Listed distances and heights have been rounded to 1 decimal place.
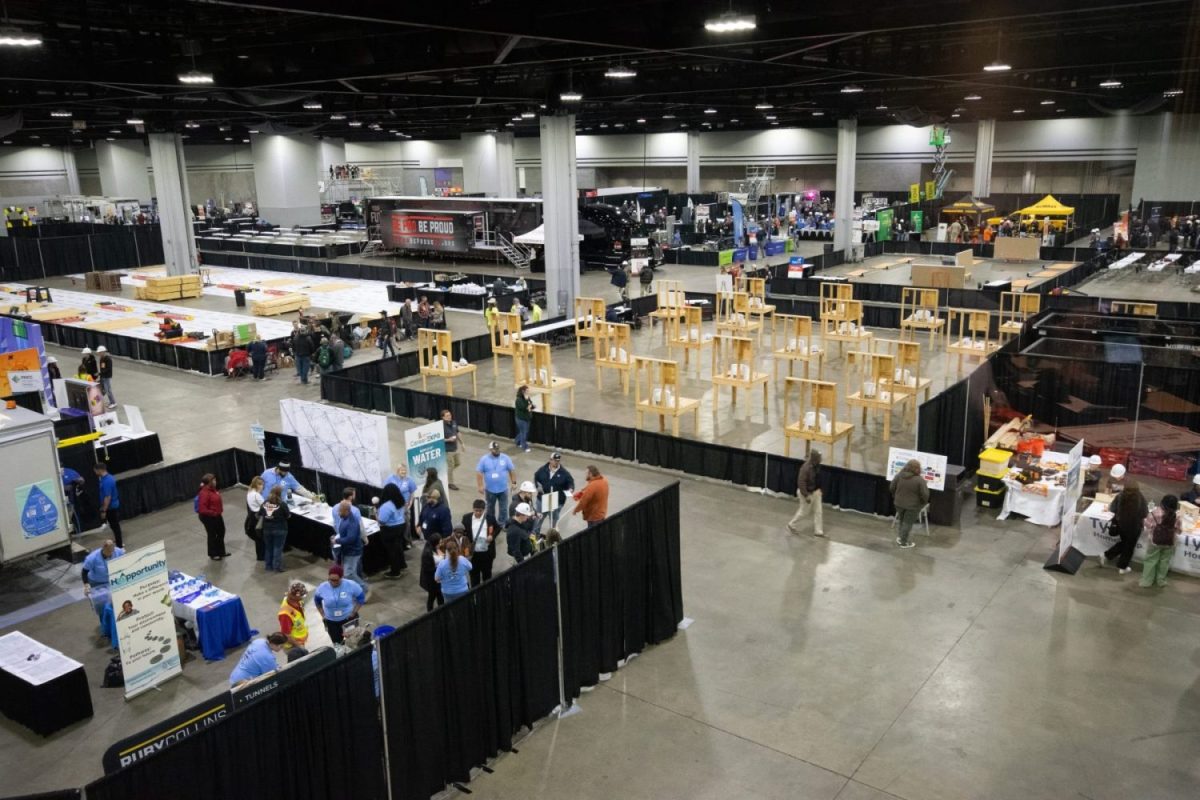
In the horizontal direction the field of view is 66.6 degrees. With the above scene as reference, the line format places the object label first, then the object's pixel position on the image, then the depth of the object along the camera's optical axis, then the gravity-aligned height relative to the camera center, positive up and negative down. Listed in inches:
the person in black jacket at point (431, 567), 445.4 -175.8
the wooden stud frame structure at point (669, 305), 1007.9 -121.7
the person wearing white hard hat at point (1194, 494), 522.0 -175.0
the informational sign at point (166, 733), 282.4 -165.6
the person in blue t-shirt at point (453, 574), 412.5 -166.1
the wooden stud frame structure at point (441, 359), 821.2 -142.2
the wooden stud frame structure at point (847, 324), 919.7 -134.9
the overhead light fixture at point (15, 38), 486.3 +89.7
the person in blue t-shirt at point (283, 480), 534.3 -159.8
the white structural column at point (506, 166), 1909.4 +68.1
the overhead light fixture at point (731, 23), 456.0 +85.1
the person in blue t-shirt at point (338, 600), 394.3 -168.4
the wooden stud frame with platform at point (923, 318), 1010.1 -141.1
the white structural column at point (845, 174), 1643.7 +31.6
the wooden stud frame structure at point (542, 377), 761.6 -147.9
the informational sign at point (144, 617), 393.1 -176.0
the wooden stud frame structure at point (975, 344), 865.5 -146.2
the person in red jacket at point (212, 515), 513.0 -171.9
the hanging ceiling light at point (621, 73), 734.5 +97.7
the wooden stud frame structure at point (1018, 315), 949.2 -137.8
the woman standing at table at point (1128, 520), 483.2 -174.0
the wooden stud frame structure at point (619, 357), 841.5 -146.9
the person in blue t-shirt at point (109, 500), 544.1 -171.1
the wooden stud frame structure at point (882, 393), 700.0 -154.1
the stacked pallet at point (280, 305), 1299.2 -142.6
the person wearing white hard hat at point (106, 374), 784.3 -140.3
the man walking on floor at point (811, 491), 534.6 -172.4
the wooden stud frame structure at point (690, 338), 914.9 -142.3
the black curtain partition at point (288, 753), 246.5 -156.9
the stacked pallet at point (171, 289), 1437.0 -128.1
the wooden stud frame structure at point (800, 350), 850.8 -146.0
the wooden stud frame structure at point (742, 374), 756.6 -147.2
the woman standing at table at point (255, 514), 515.2 -173.0
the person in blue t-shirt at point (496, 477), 535.8 -160.6
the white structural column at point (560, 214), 1089.4 -19.4
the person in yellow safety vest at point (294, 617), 382.3 -169.6
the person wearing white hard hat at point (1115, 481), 532.1 -173.9
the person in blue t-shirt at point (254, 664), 333.7 -164.6
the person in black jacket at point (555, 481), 522.9 -159.1
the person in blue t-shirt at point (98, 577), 446.3 -176.8
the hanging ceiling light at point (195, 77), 663.8 +92.2
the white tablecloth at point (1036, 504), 558.3 -190.7
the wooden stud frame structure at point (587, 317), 948.6 -129.1
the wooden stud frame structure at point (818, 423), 631.8 -157.5
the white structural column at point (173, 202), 1486.2 +6.6
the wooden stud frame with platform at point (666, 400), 711.1 -157.4
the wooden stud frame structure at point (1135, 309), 998.4 -132.8
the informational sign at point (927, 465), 551.5 -162.9
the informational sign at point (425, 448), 544.4 -147.0
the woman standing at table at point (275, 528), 498.6 -176.7
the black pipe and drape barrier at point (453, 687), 264.7 -164.5
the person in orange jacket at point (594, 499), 498.0 -161.0
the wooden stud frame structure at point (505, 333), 861.2 -127.5
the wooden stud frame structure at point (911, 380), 735.7 -152.4
